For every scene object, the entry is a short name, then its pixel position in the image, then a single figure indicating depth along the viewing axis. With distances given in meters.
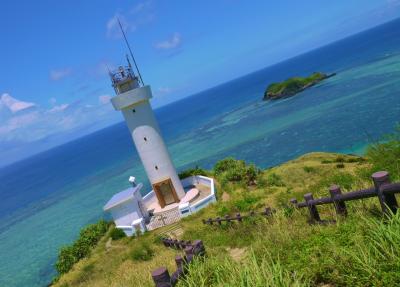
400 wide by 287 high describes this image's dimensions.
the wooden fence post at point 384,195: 4.77
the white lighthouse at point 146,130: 23.84
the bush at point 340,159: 29.66
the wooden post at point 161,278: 4.95
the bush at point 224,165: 29.30
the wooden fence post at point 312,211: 7.00
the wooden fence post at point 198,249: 5.96
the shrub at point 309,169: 27.25
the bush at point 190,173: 29.00
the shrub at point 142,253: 15.33
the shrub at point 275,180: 24.78
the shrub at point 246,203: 17.83
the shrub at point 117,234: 23.34
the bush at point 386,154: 14.27
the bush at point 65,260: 22.47
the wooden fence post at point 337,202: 5.96
